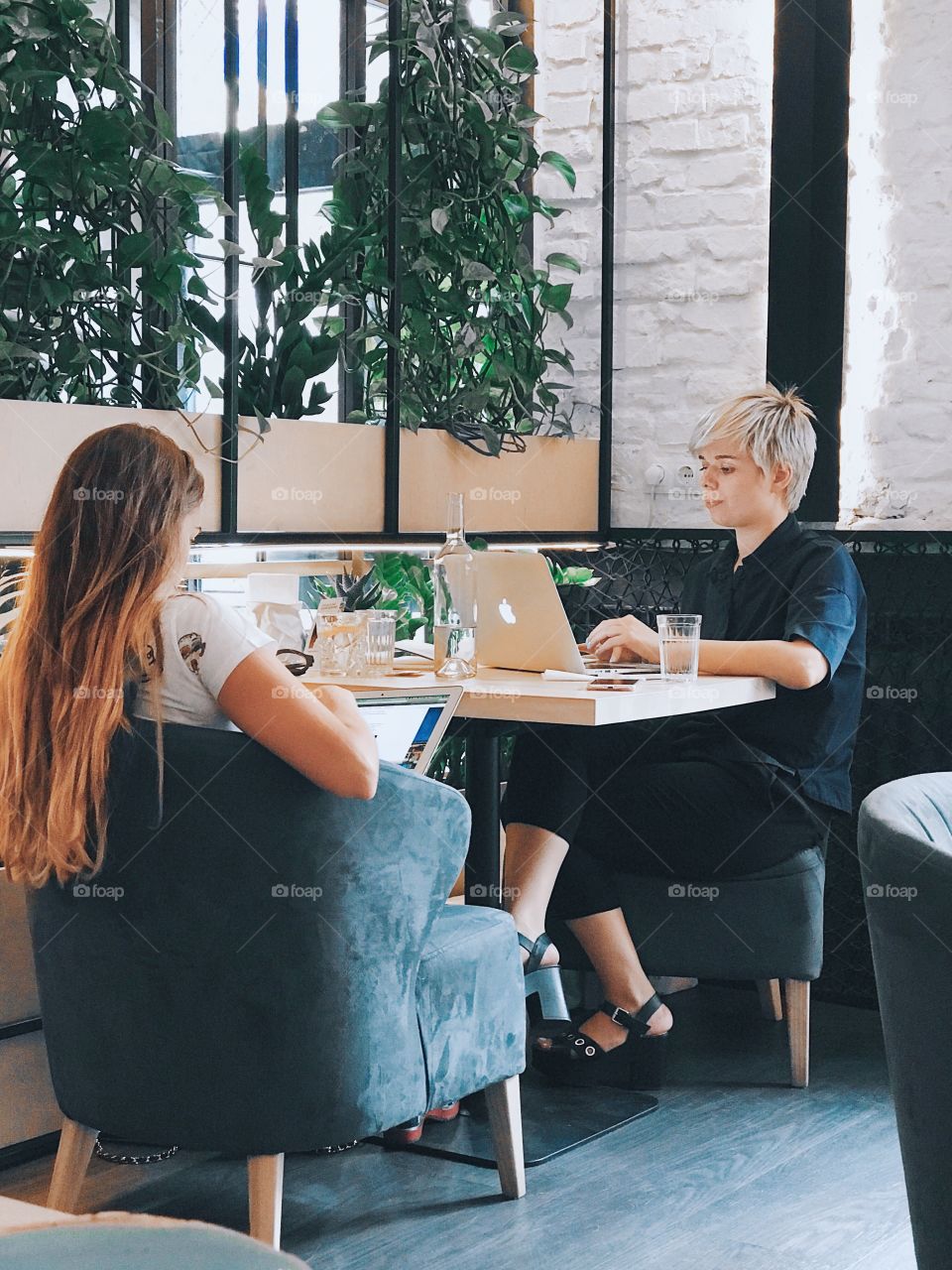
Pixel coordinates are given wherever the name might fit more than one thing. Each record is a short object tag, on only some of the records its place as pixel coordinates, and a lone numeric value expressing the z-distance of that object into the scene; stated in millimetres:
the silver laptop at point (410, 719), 2389
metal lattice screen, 3449
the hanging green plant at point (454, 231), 3521
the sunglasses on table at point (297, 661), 2566
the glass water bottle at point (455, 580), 2982
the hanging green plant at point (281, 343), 3133
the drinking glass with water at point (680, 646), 2799
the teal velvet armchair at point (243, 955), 1934
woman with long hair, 1929
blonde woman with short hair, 2918
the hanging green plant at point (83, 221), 2613
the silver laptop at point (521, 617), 2840
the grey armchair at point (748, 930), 3000
